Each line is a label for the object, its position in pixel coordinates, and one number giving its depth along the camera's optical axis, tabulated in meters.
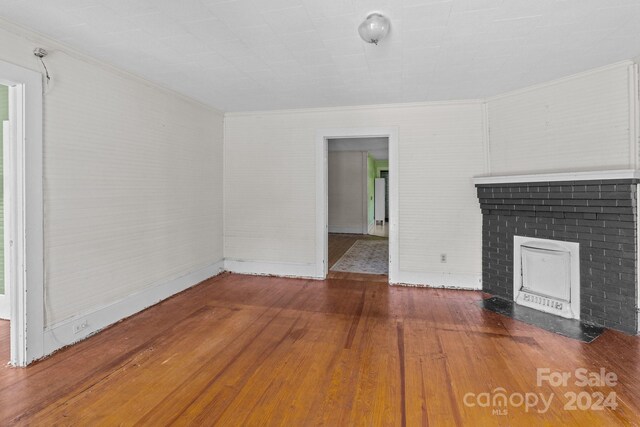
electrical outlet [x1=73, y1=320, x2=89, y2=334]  2.57
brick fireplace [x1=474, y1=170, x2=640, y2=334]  2.68
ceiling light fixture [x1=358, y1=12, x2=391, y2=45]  2.03
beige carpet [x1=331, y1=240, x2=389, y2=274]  4.98
